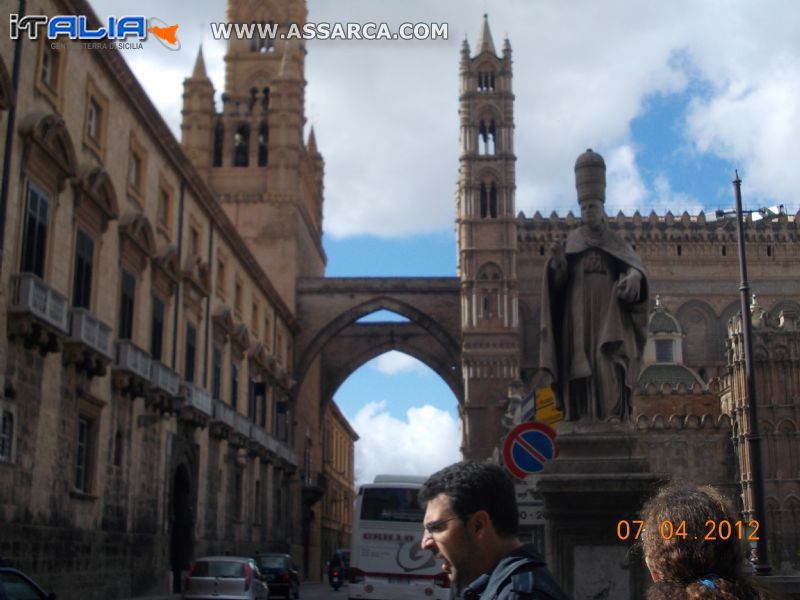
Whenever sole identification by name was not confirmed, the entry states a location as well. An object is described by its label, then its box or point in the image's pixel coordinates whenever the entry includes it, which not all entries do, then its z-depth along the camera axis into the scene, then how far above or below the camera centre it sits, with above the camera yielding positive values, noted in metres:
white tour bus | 21.27 -0.51
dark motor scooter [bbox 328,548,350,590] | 39.22 -1.74
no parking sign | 9.30 +0.69
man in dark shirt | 3.31 +0.01
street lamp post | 13.36 +1.55
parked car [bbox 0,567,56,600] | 8.73 -0.53
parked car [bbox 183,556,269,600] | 19.36 -1.03
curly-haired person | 2.52 -0.07
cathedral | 17.44 +6.11
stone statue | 8.58 +1.75
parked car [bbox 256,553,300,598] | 26.75 -1.28
